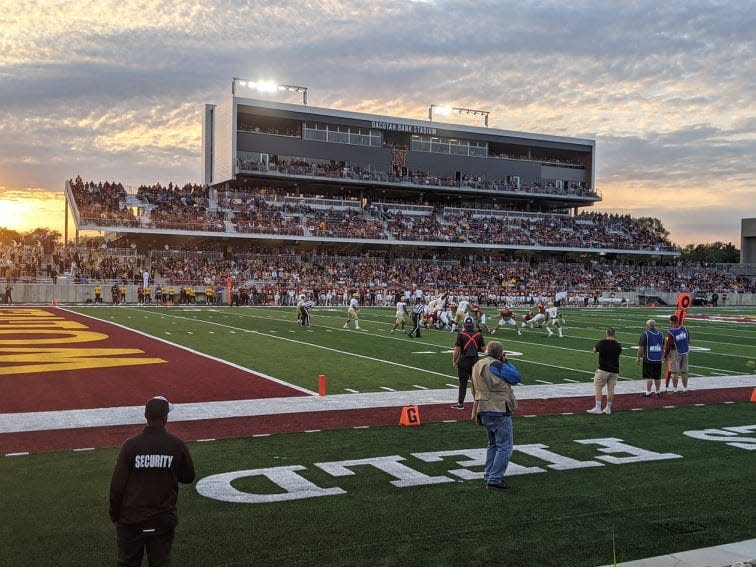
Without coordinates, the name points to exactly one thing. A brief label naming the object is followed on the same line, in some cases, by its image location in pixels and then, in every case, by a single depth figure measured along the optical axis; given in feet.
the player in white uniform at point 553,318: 90.52
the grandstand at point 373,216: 174.81
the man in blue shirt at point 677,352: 48.67
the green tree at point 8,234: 334.73
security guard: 15.39
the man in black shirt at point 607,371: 40.93
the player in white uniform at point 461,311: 82.10
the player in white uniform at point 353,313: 94.12
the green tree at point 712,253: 412.16
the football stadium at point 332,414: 21.58
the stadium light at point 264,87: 216.33
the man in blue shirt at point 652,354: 46.78
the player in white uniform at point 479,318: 84.38
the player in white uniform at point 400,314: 88.02
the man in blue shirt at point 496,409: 26.58
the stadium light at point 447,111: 249.55
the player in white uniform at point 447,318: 94.17
